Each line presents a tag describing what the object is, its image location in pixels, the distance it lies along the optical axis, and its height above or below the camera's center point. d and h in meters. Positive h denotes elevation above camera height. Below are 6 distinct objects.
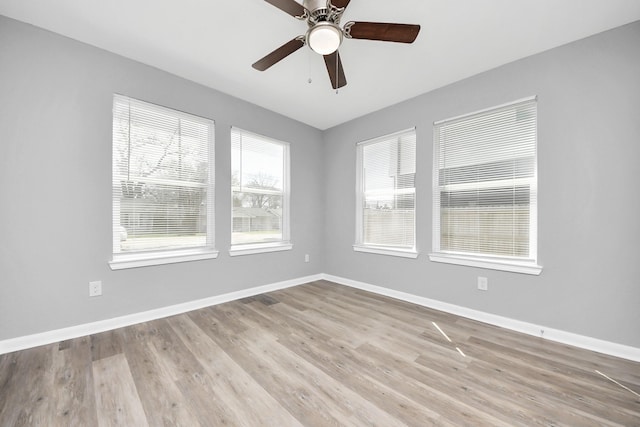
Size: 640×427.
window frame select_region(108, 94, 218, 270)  2.43 -0.30
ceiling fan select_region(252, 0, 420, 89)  1.53 +1.23
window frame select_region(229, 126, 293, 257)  3.41 -0.03
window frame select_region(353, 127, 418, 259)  3.25 -0.01
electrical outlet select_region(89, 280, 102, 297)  2.28 -0.72
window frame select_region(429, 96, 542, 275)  2.38 -0.32
